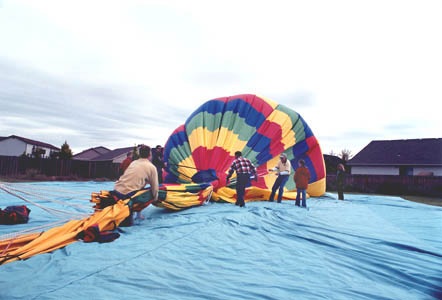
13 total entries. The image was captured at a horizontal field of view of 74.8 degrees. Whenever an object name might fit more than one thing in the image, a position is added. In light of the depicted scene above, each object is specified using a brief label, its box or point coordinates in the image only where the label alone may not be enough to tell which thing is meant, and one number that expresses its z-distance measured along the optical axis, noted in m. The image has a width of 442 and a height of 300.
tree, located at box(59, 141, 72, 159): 30.05
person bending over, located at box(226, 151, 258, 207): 5.52
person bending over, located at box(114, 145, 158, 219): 3.75
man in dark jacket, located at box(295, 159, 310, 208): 5.99
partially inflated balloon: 6.36
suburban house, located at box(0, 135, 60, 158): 32.69
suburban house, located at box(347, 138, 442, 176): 17.47
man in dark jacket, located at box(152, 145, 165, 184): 6.70
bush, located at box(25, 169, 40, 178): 13.41
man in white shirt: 6.25
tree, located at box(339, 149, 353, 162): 38.13
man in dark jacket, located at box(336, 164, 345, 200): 7.91
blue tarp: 1.83
